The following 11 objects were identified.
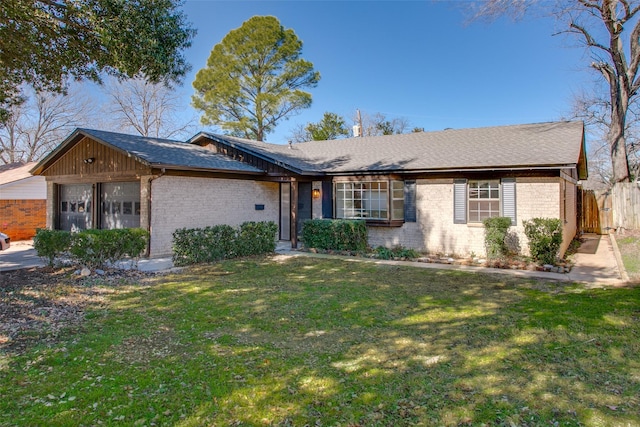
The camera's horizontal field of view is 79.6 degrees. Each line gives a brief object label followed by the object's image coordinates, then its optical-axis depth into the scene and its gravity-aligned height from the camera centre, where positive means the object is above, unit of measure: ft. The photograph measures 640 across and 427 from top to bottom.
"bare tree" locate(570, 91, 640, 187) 72.59 +18.07
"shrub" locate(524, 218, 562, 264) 31.22 -2.05
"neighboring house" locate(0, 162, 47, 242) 53.78 +1.80
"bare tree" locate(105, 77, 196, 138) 92.02 +25.39
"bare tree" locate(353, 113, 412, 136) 114.83 +28.42
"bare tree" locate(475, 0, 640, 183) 49.78 +23.49
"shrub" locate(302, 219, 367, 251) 39.91 -2.06
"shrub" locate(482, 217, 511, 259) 33.86 -1.86
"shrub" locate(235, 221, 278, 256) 37.17 -2.31
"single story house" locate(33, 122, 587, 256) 36.01 +3.38
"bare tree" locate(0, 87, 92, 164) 93.71 +22.59
